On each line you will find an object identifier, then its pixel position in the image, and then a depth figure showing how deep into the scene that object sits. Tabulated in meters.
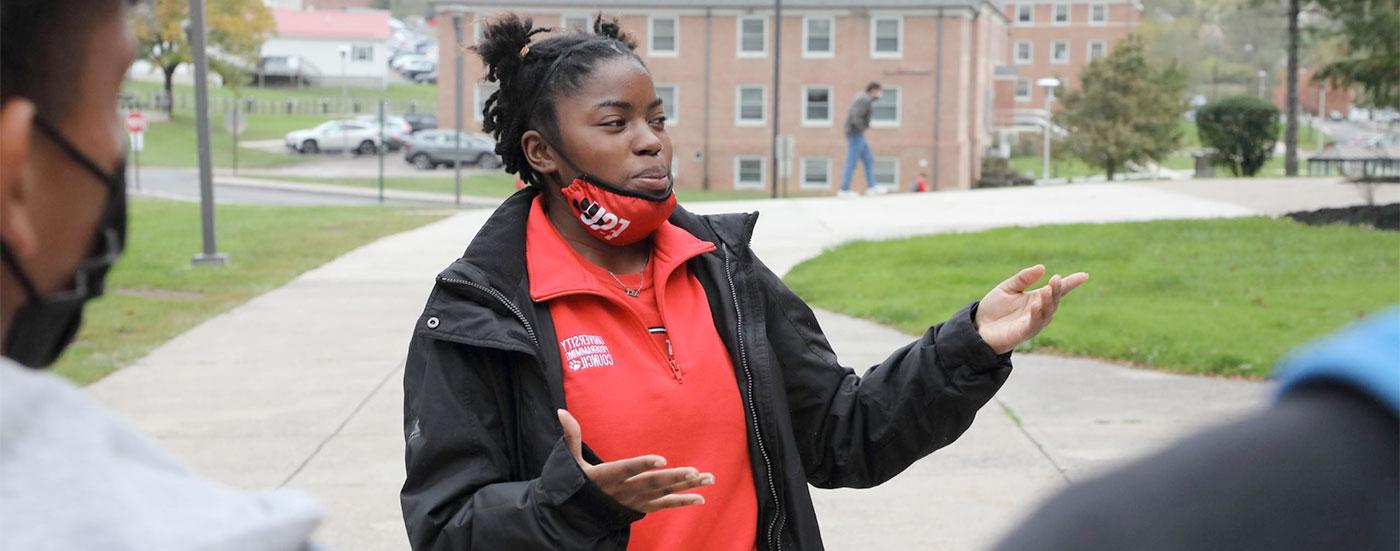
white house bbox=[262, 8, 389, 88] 98.06
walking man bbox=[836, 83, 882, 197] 26.14
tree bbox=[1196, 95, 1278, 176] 31.25
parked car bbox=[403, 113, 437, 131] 74.44
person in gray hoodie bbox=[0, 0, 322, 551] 0.98
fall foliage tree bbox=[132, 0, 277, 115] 66.25
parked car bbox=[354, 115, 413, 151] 64.25
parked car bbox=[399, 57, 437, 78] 113.81
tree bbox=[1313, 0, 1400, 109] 18.06
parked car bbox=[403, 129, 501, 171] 56.75
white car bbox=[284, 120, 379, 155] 64.25
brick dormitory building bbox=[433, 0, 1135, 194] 56.75
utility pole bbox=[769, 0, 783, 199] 30.97
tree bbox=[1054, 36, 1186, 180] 60.84
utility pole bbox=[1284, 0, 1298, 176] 34.84
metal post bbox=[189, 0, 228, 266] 15.21
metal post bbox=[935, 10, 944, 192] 56.53
